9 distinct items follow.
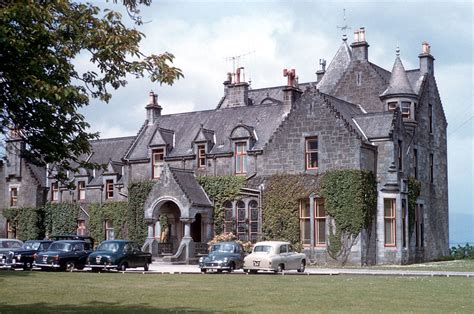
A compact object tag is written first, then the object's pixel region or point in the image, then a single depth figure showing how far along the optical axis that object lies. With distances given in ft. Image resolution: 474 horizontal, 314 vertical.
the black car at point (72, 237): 152.42
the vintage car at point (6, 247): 131.64
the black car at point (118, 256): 117.19
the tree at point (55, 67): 42.22
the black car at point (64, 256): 121.70
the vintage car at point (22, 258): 130.31
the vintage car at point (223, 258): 113.50
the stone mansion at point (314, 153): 143.13
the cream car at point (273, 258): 111.74
